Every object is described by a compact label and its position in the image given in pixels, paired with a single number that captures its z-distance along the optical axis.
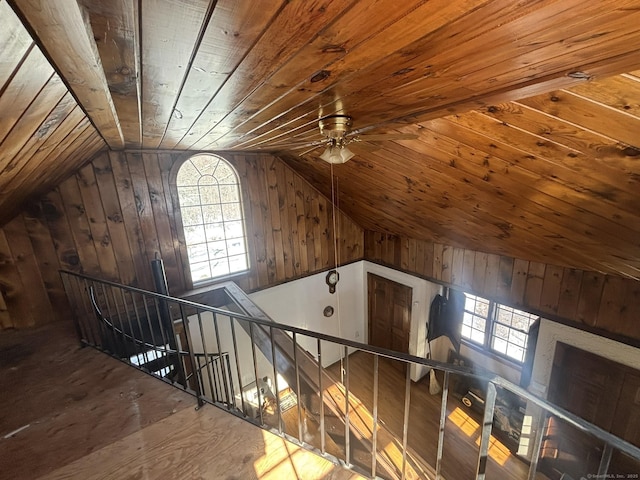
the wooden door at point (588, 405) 2.91
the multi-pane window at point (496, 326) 4.36
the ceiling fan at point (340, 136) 1.55
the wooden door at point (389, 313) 5.07
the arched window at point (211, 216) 3.69
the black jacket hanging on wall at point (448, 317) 4.96
